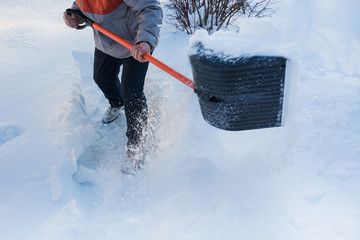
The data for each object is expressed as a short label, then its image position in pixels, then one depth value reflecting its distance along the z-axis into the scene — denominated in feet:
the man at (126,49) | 4.52
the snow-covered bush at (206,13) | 11.73
